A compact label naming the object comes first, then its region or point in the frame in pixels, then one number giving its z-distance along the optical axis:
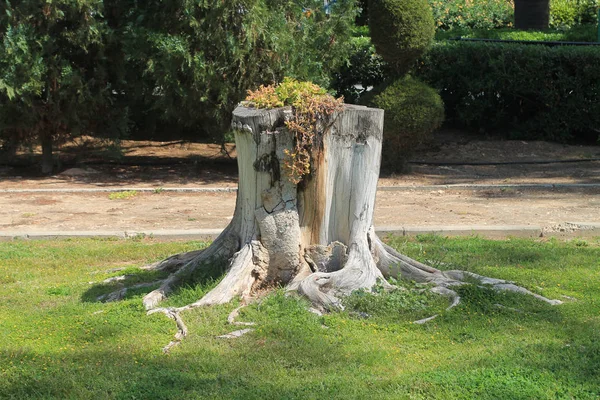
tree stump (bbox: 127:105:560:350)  5.89
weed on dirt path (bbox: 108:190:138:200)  11.58
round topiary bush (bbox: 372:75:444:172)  12.94
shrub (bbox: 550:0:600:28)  26.34
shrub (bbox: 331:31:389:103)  15.64
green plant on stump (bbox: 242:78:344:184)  5.82
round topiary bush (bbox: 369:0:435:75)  12.81
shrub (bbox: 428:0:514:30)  24.11
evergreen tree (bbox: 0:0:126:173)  12.45
